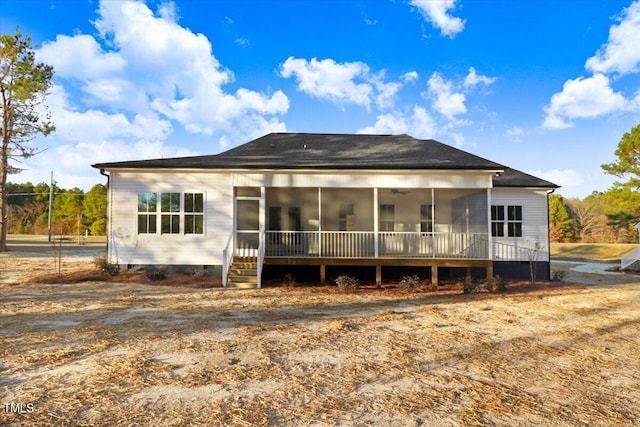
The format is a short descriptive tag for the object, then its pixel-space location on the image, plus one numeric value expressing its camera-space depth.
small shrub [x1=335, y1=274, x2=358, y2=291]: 12.40
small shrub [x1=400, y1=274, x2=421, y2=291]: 12.44
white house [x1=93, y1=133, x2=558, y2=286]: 12.98
